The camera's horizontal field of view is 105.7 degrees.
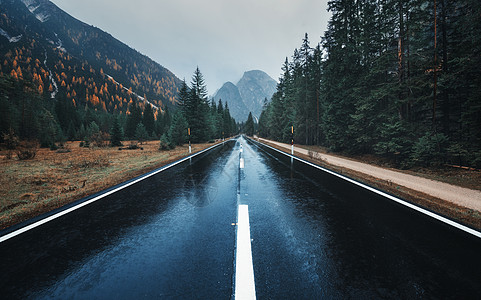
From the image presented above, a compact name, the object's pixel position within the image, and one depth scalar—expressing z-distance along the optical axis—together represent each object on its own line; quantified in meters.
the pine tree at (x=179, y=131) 29.08
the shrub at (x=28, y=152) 15.18
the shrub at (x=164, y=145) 23.88
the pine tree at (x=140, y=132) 41.86
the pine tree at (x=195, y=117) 33.06
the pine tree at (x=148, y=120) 65.97
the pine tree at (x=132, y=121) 61.78
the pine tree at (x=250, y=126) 103.43
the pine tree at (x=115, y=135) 31.45
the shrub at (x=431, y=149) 9.35
